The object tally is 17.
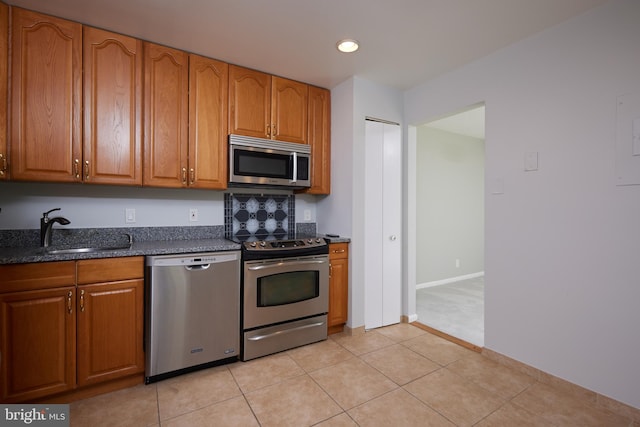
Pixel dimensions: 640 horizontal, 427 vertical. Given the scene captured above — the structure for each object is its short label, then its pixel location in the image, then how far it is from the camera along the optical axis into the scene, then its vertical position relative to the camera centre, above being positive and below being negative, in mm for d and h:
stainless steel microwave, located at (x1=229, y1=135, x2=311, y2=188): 2520 +445
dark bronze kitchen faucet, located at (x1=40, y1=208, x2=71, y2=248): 2000 -90
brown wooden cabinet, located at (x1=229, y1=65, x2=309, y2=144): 2549 +959
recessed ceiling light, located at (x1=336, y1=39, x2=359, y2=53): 2181 +1248
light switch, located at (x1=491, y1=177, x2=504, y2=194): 2309 +210
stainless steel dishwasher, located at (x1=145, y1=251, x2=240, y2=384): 1972 -698
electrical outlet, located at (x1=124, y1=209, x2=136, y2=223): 2389 -26
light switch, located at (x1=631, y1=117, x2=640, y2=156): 1673 +430
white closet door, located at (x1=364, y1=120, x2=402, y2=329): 2906 -113
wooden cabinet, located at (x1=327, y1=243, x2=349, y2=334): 2768 -697
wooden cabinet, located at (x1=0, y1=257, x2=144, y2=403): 1620 -675
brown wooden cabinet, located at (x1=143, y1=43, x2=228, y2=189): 2221 +722
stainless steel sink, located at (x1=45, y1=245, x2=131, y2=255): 1996 -272
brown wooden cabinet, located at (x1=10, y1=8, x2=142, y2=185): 1835 +718
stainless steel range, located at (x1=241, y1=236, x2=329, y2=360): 2318 -680
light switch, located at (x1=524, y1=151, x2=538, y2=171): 2113 +372
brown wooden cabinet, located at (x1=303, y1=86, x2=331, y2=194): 2949 +733
